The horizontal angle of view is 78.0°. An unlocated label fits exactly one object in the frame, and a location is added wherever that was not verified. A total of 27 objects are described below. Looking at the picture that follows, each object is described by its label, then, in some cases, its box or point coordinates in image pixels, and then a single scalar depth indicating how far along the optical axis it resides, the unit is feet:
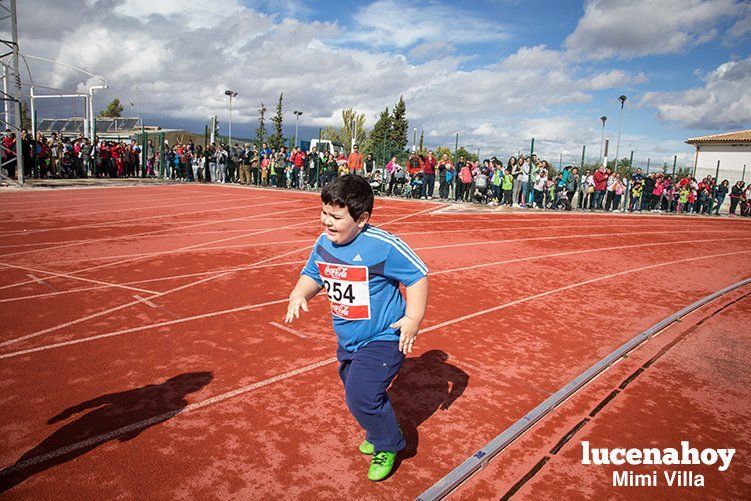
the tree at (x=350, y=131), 176.86
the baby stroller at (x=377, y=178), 66.44
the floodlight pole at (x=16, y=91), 49.55
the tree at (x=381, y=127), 198.89
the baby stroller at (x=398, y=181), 64.90
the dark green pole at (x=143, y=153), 80.84
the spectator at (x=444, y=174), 63.81
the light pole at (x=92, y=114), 78.10
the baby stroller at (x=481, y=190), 61.05
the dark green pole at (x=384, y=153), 79.99
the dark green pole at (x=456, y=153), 72.26
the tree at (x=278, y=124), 196.13
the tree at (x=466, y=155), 69.90
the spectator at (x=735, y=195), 73.82
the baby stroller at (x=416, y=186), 63.21
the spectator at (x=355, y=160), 62.31
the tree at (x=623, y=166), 73.15
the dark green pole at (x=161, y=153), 81.05
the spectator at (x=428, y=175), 62.64
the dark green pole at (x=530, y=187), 60.90
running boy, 8.16
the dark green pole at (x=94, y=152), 72.13
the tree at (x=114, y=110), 265.01
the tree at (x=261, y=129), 203.25
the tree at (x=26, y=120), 186.94
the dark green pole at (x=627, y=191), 66.32
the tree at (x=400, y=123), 201.77
